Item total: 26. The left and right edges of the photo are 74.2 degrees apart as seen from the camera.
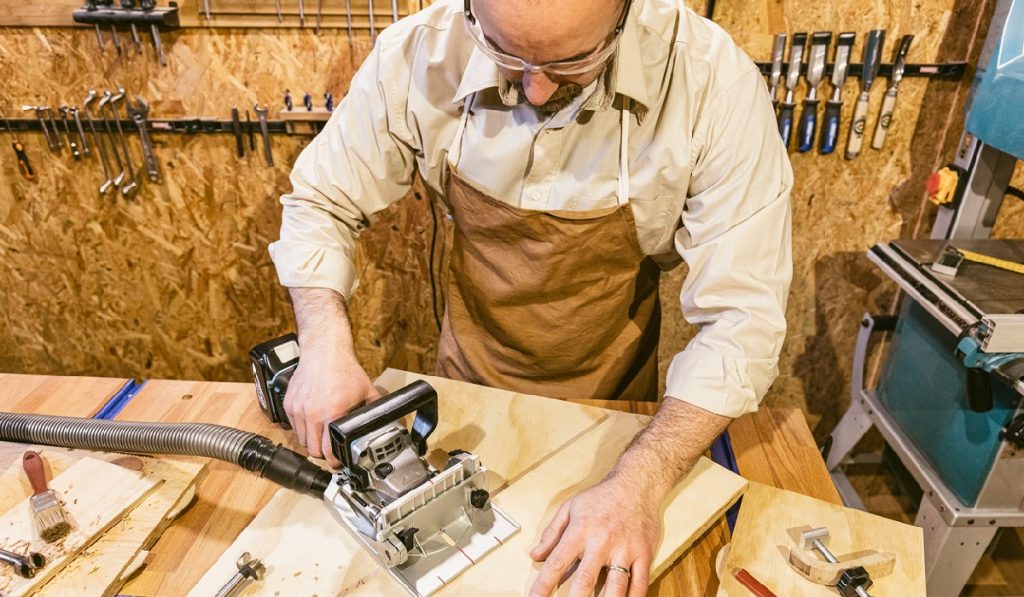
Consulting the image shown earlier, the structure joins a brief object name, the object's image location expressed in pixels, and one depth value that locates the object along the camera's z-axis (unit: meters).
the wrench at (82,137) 2.57
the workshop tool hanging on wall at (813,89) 2.41
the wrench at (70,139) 2.57
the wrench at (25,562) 1.13
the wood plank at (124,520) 1.14
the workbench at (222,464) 1.21
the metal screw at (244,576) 1.11
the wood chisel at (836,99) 2.40
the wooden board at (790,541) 1.16
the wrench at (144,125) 2.56
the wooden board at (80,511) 1.15
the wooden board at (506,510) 1.14
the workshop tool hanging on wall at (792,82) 2.42
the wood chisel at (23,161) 2.64
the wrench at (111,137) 2.54
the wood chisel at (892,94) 2.41
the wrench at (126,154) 2.57
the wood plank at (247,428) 1.23
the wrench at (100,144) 2.56
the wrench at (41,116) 2.57
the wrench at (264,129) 2.55
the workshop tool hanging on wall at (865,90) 2.38
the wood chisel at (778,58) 2.41
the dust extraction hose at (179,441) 1.30
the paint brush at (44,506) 1.19
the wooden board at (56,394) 1.60
